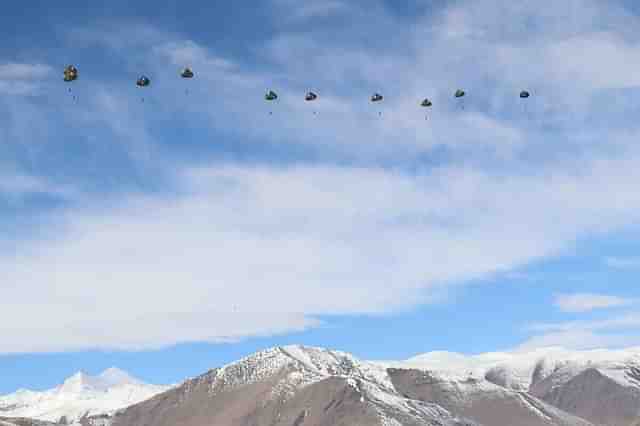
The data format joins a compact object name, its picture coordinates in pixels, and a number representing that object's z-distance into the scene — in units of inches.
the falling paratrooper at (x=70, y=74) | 5856.3
